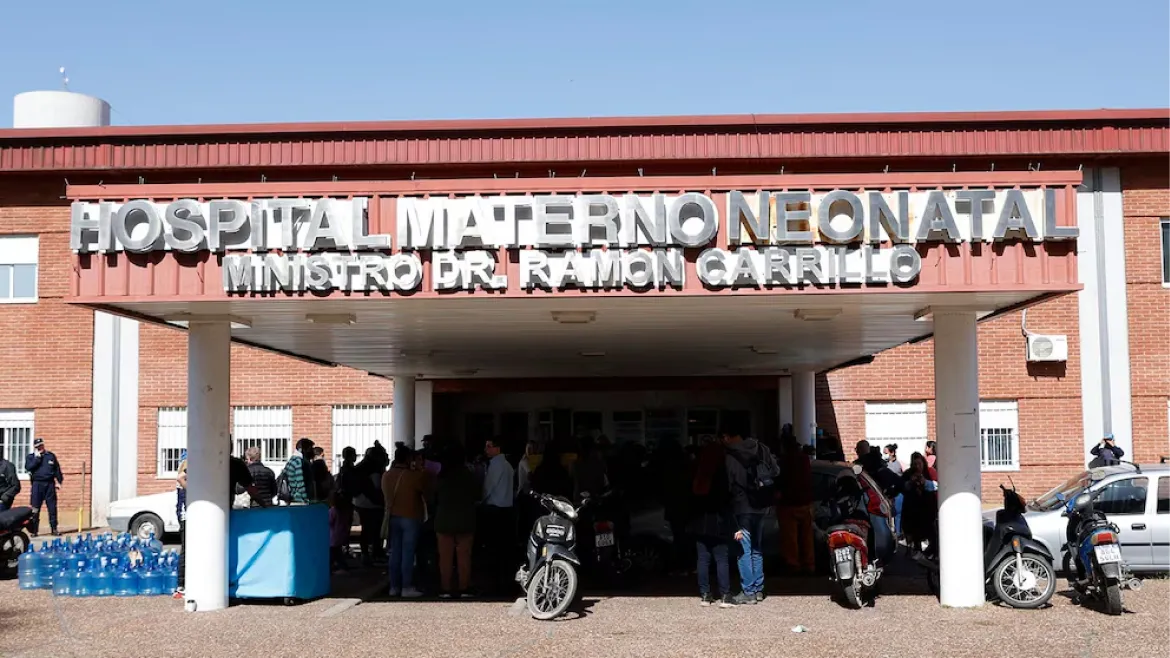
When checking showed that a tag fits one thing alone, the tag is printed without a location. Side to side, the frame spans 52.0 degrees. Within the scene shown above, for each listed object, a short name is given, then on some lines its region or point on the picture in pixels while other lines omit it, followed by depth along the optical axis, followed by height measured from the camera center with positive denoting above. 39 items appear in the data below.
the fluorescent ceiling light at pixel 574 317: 12.33 +0.98
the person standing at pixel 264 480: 14.70 -0.82
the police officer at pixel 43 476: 21.27 -1.06
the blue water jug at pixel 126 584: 13.66 -1.91
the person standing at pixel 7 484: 16.59 -0.94
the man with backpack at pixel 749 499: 12.21 -0.91
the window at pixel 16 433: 25.16 -0.34
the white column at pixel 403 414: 23.88 -0.02
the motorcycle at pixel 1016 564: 12.11 -1.60
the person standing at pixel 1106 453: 19.82 -0.80
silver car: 13.77 -1.26
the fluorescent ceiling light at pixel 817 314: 12.38 +1.00
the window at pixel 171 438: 25.98 -0.49
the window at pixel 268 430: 26.16 -0.34
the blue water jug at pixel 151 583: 13.65 -1.90
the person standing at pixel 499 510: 13.84 -1.13
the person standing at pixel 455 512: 12.96 -1.07
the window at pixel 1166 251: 24.42 +3.14
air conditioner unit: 24.53 +1.21
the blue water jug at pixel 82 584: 13.62 -1.91
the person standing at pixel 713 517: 12.12 -1.09
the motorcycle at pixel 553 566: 11.62 -1.50
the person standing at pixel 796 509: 14.55 -1.22
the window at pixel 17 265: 24.98 +3.16
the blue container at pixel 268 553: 12.55 -1.45
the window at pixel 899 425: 25.56 -0.36
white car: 19.98 -1.67
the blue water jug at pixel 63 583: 13.63 -1.89
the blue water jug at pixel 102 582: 13.62 -1.88
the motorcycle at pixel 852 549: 12.00 -1.41
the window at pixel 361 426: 26.28 -0.28
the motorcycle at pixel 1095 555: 11.50 -1.46
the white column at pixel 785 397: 24.70 +0.25
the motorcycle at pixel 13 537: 15.51 -1.58
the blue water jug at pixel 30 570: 14.29 -1.83
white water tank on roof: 28.45 +7.31
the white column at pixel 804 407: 23.42 +0.04
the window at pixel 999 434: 25.16 -0.56
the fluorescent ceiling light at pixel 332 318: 12.34 +0.99
